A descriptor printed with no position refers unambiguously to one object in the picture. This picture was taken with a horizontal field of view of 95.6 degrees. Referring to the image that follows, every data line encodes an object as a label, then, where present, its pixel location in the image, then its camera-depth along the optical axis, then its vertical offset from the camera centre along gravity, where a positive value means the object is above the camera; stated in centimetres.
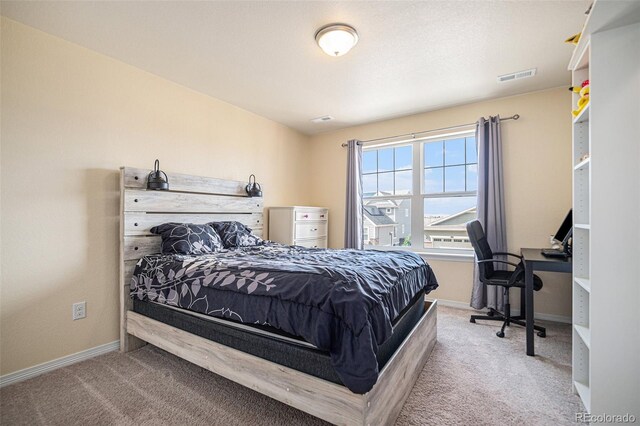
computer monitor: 280 -15
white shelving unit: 137 +2
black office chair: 271 -63
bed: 132 -60
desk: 230 -48
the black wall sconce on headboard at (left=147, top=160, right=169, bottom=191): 256 +28
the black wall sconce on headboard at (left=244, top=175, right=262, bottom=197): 364 +30
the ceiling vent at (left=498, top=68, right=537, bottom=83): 282 +138
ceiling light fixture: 212 +131
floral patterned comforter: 129 -45
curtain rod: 336 +110
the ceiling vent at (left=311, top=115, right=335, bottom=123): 409 +135
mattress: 141 -72
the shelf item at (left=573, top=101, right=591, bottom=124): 166 +60
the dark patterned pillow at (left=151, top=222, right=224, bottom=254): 249 -23
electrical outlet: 229 -78
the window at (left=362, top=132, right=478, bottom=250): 382 +30
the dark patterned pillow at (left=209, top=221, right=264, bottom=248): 299 -24
